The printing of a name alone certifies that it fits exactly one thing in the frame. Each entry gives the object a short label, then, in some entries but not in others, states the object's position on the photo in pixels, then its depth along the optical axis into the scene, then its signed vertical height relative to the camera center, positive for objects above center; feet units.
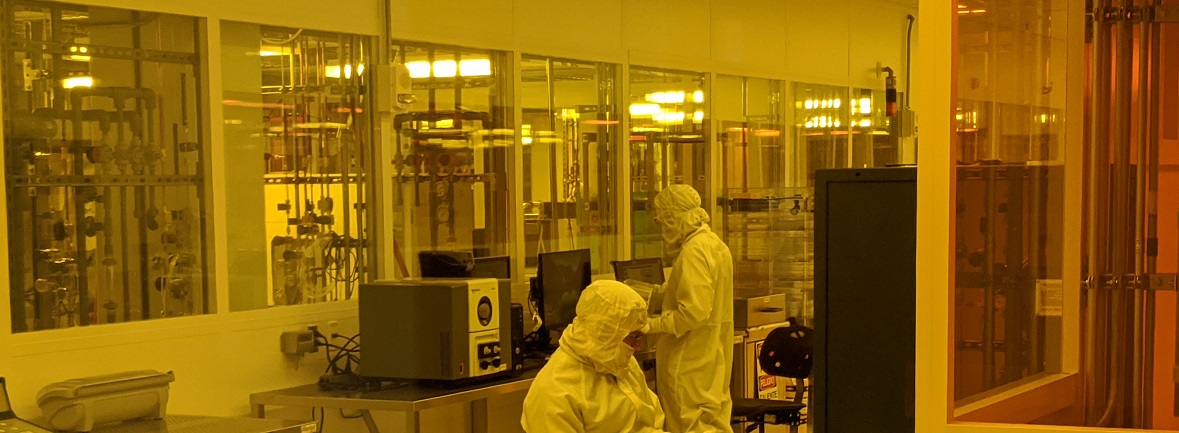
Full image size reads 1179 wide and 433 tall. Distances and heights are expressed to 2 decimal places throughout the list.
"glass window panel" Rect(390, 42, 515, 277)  18.65 +0.32
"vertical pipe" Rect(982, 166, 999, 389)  8.29 -0.76
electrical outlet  16.30 -2.15
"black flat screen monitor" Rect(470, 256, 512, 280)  17.89 -1.34
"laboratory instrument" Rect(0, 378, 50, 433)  11.83 -2.31
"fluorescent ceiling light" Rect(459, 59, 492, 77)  19.58 +1.66
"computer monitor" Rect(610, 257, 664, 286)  20.80 -1.63
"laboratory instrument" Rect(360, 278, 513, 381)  15.66 -1.93
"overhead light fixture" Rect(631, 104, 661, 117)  23.61 +1.18
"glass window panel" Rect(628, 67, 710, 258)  23.77 +0.62
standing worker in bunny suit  18.47 -2.26
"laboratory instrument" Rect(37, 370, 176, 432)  12.50 -2.23
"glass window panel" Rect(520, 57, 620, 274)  21.16 +0.29
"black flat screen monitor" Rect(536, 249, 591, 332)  18.95 -1.68
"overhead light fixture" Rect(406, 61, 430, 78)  18.60 +1.56
